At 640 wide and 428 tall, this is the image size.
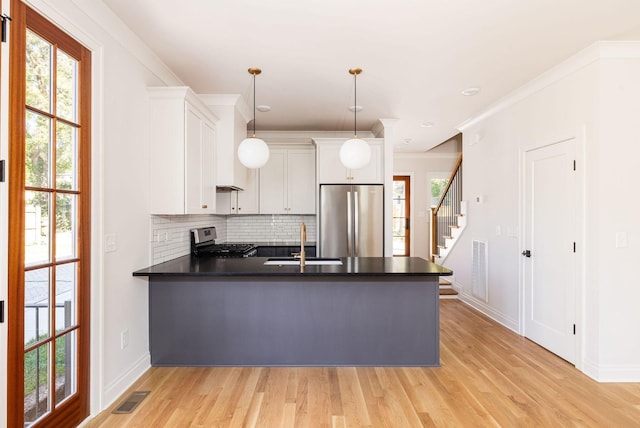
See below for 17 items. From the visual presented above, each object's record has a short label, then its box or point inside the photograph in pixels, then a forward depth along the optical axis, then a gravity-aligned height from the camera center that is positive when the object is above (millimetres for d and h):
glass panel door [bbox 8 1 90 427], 1751 -56
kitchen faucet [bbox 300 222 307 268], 2962 -282
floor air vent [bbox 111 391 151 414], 2420 -1318
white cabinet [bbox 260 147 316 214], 5270 +458
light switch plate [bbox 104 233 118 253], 2457 -202
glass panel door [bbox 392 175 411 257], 7957 -38
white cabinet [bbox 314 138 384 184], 4973 +627
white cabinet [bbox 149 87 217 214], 3021 +543
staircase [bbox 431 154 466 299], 5688 -163
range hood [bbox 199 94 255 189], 4090 +912
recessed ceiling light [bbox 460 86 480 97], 3848 +1330
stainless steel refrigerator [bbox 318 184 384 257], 4832 -104
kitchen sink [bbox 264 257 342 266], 3277 -451
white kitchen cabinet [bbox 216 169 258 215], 4754 +202
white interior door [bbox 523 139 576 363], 3236 -338
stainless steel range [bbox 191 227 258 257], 4027 -417
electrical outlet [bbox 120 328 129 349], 2663 -934
